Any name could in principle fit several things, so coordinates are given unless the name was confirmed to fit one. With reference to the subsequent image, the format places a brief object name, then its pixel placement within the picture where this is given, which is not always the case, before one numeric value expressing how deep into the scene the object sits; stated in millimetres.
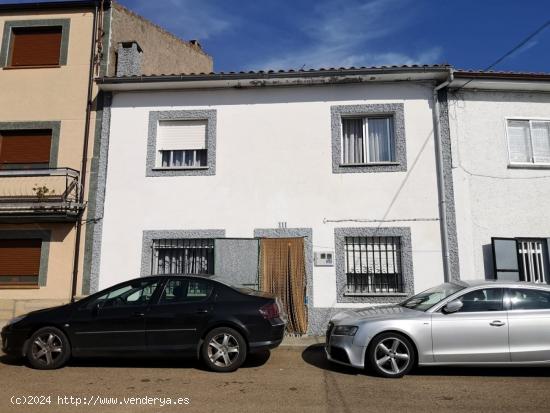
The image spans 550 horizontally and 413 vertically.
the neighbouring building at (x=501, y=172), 9602
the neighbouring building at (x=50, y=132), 10117
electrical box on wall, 9773
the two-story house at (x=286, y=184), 9742
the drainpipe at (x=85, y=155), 10055
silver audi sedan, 6164
